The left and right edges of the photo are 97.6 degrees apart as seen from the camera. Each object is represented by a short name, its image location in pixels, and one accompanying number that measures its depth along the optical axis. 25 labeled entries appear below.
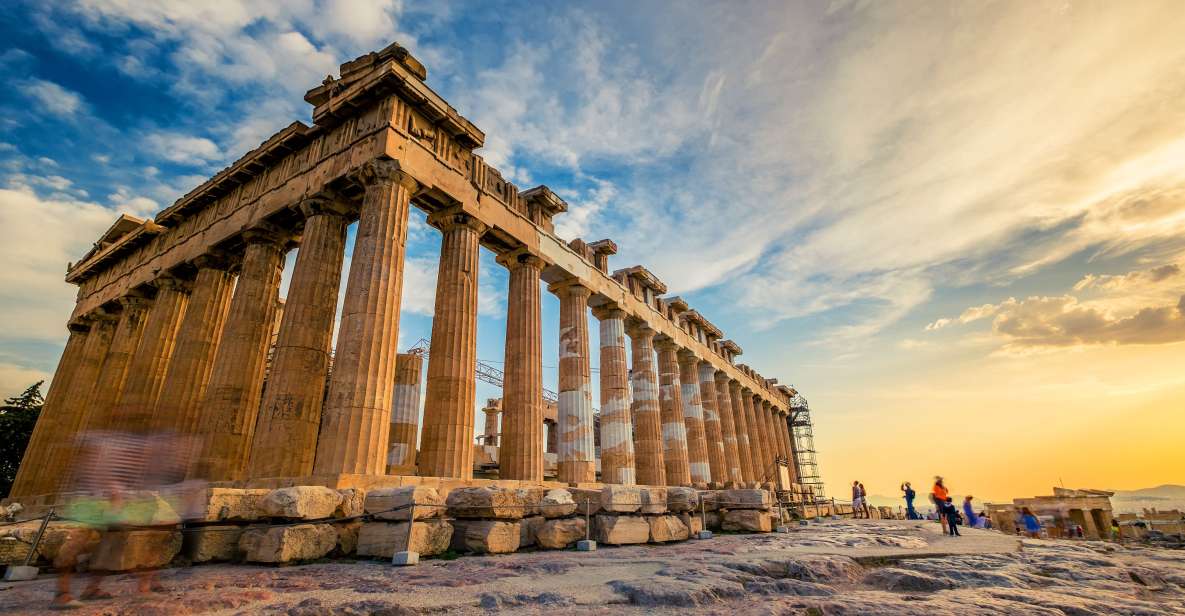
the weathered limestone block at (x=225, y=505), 6.89
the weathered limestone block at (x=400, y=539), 7.00
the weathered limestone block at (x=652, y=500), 9.76
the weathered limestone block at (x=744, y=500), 12.77
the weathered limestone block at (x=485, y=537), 7.54
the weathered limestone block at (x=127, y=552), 6.10
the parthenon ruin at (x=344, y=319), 11.72
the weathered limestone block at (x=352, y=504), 7.42
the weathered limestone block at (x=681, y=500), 10.67
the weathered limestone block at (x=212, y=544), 6.80
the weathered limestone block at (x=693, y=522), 10.79
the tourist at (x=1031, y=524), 17.55
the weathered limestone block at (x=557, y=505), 8.64
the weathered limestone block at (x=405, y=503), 7.19
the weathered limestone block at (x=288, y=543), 6.52
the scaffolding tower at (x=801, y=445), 49.72
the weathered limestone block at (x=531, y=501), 8.31
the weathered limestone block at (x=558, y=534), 8.42
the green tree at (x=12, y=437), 26.56
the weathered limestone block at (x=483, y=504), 7.75
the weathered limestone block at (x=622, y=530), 8.96
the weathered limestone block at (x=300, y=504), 6.79
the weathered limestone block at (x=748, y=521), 12.64
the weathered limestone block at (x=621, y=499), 9.27
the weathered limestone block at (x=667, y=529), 9.64
